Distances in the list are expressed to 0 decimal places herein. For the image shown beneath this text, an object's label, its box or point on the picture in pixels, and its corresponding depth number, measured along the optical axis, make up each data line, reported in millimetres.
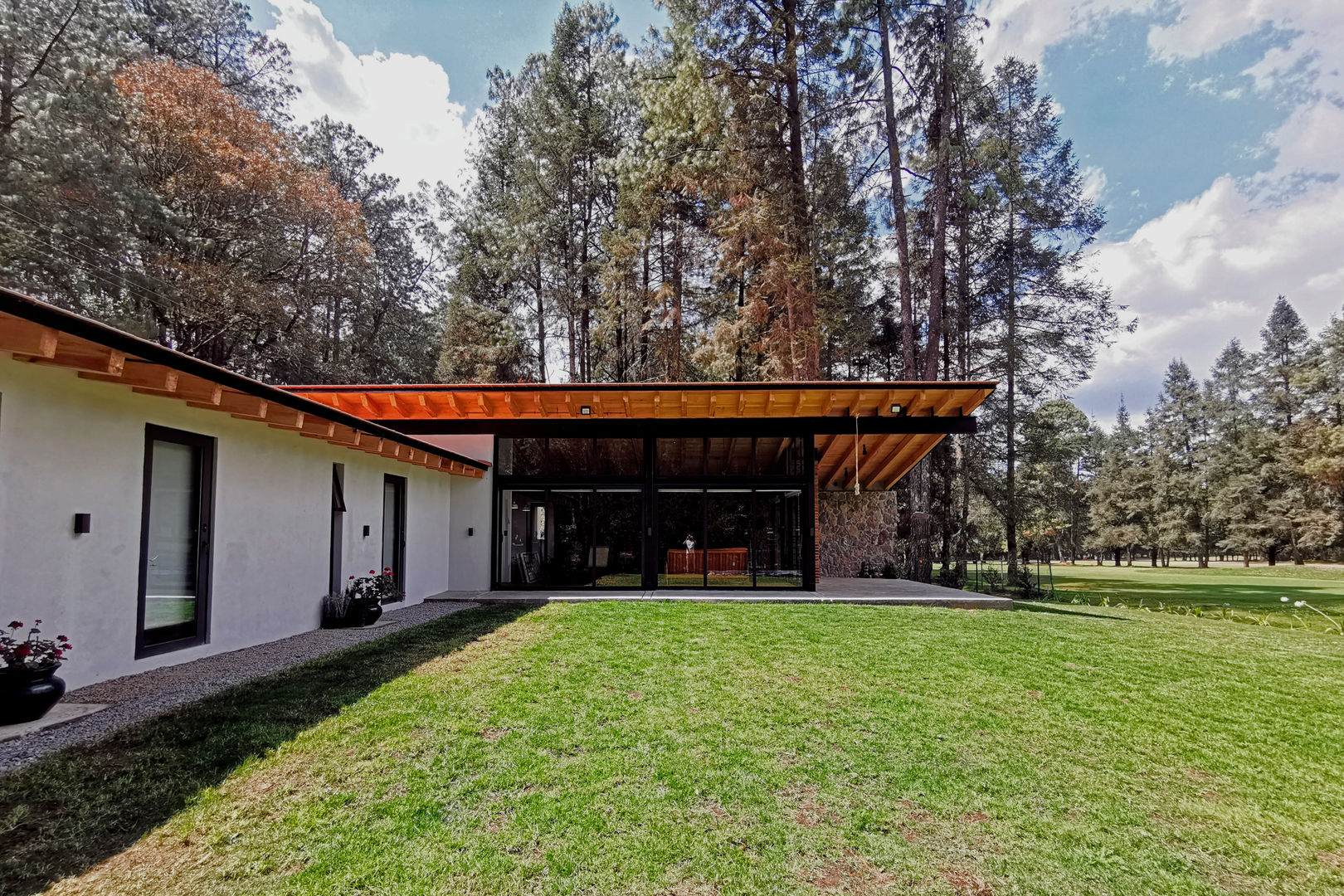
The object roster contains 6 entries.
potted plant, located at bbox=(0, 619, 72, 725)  3791
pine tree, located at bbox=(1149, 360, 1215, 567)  36406
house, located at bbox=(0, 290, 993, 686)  4473
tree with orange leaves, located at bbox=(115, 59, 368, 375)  13750
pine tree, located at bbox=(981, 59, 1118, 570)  18312
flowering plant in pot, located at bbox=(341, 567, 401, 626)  8000
